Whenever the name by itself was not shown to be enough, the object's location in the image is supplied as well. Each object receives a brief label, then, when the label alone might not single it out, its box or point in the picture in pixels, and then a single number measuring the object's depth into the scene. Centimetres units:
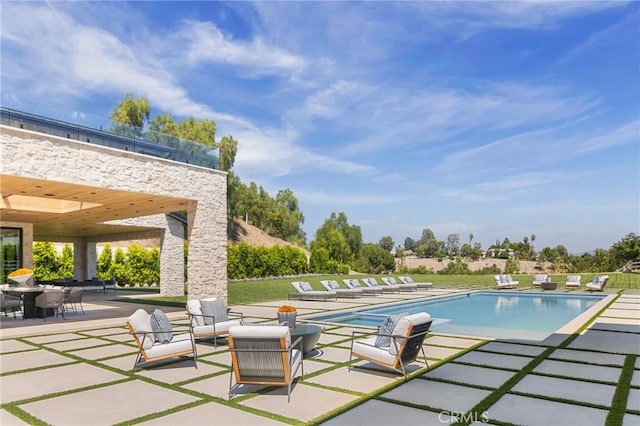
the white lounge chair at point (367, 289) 1751
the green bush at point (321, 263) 3700
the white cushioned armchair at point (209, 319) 745
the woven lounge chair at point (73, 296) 1215
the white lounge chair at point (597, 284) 1775
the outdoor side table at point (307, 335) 636
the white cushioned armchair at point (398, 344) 527
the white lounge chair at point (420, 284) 2038
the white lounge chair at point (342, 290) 1653
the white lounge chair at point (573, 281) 1989
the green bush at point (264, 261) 2977
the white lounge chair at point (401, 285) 1962
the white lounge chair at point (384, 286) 1842
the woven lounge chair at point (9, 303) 1143
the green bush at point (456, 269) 3247
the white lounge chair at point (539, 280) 2061
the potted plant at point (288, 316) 732
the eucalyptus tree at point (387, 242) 7662
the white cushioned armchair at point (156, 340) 573
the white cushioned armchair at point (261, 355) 461
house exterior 936
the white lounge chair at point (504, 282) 2111
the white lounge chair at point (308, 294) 1574
